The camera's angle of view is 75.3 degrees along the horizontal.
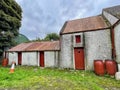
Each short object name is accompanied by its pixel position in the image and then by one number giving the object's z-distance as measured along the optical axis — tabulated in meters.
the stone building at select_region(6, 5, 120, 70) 7.05
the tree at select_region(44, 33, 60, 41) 24.78
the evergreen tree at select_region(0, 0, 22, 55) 11.45
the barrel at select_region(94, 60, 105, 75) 6.58
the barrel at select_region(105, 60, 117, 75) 6.36
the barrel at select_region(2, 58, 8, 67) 11.12
